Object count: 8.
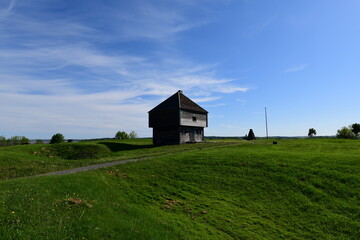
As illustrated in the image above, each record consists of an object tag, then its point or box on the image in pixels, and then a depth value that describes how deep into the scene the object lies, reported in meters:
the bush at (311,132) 104.51
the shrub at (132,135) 103.14
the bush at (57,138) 50.97
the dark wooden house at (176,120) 49.72
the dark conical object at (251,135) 69.31
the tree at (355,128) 89.82
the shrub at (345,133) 82.12
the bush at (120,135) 93.94
